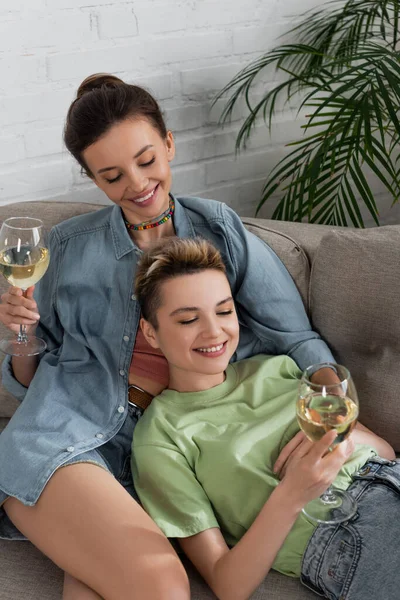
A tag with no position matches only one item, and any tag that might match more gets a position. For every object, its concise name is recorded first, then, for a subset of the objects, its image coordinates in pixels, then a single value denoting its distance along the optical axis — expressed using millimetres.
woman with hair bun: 1760
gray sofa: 1956
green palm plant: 2551
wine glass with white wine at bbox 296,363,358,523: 1388
